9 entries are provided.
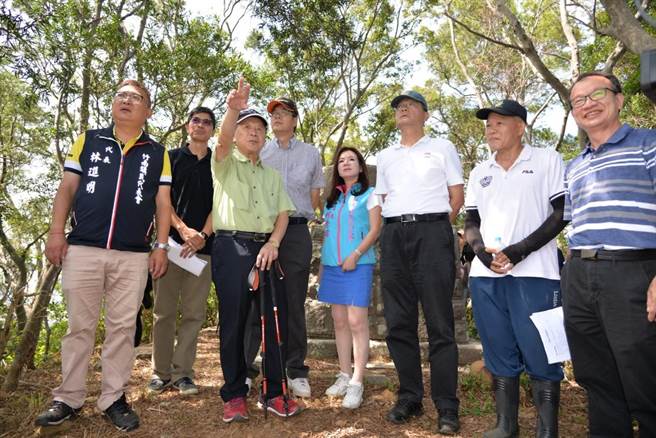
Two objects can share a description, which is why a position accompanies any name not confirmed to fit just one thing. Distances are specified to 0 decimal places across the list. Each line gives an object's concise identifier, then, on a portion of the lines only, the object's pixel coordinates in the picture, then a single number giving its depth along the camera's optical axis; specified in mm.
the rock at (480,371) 4430
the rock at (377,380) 4352
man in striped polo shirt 2430
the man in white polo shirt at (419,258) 3371
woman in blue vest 3840
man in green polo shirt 3326
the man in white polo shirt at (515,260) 3049
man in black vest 3242
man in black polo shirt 4043
